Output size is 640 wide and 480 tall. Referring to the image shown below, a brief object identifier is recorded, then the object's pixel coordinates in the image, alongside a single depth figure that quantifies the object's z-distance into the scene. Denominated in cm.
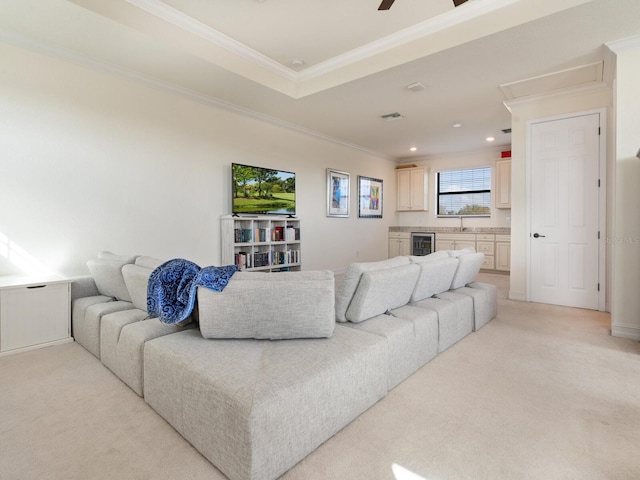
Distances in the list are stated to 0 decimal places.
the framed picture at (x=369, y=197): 748
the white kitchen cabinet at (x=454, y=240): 731
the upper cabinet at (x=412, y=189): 823
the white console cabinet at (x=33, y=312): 269
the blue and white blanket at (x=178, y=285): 187
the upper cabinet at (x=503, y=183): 704
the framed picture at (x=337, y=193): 659
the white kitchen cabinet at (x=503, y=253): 688
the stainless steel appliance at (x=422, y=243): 789
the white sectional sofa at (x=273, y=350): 136
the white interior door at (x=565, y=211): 409
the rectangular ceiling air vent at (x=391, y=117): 520
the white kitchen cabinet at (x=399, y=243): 829
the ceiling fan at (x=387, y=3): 221
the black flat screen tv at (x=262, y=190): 487
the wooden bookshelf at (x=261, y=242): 477
